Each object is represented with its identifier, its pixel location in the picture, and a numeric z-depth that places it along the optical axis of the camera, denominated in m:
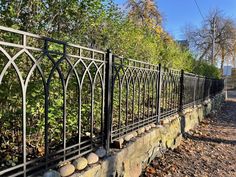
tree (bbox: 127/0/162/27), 12.35
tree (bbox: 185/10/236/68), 22.36
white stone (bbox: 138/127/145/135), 2.58
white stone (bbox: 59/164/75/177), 1.45
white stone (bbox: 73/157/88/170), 1.57
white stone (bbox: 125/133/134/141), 2.28
